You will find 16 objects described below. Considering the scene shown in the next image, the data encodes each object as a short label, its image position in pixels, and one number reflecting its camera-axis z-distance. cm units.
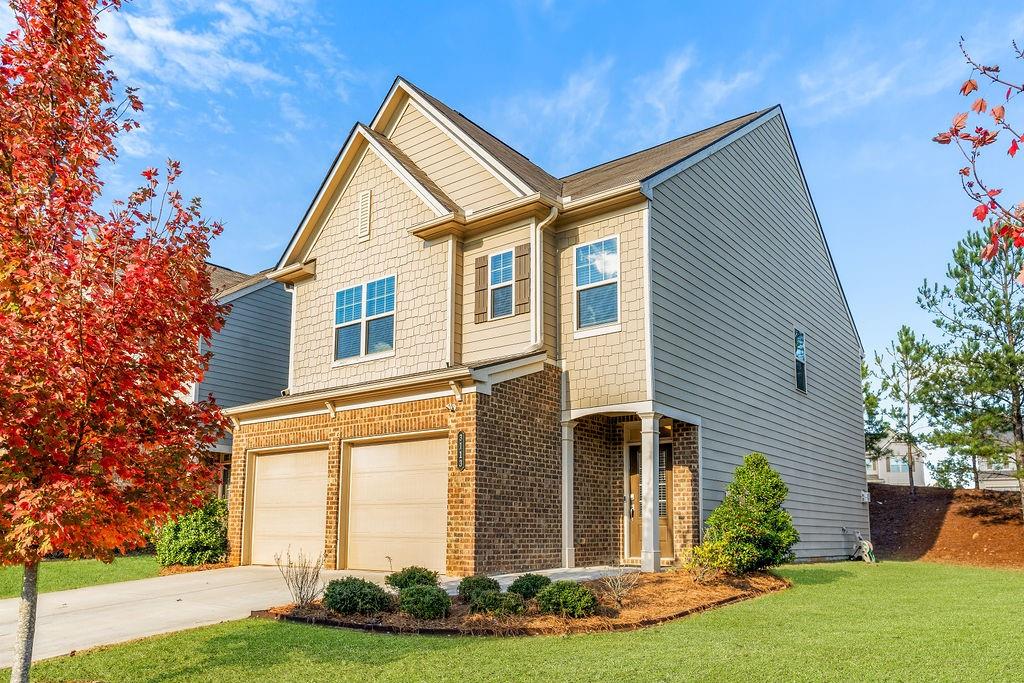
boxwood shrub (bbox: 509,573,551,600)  955
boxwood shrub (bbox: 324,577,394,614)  945
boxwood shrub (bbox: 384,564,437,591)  1038
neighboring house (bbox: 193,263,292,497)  2231
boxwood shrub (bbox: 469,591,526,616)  910
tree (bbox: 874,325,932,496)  2873
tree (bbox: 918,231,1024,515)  2211
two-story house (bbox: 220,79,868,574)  1355
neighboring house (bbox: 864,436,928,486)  4556
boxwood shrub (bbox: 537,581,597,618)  910
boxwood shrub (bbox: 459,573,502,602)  962
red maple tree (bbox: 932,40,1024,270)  322
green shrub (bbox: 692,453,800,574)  1209
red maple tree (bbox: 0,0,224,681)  626
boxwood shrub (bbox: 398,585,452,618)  913
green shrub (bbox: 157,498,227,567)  1681
